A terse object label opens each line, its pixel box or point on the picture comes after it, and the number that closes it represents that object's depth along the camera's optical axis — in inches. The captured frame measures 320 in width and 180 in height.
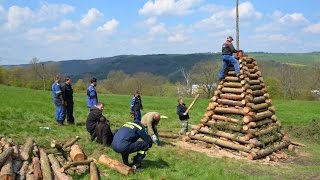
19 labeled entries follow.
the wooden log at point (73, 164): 421.1
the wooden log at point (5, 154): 399.9
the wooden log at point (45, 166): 397.5
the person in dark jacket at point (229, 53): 668.7
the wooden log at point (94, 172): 409.4
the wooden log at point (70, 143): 502.6
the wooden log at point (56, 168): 403.5
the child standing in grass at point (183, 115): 727.1
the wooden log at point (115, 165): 435.8
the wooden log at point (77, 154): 462.6
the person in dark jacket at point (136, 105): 727.3
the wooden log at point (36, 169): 397.1
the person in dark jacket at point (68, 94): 703.7
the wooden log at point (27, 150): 438.1
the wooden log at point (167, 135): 713.6
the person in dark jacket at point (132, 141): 445.7
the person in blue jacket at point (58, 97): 689.0
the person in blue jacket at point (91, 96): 689.6
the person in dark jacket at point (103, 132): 542.6
